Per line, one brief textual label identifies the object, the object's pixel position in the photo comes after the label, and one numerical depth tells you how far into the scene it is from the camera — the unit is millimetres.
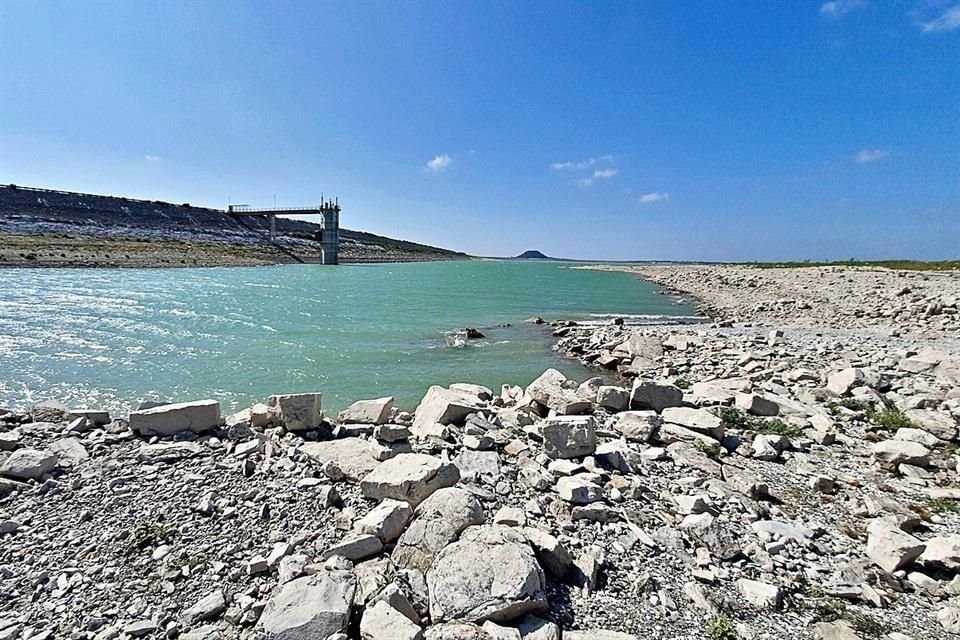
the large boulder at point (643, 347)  13682
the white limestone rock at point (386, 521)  3684
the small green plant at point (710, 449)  5750
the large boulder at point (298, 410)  6316
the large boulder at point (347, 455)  4926
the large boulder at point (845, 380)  8523
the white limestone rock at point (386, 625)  2646
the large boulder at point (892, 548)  3574
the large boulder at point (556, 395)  7156
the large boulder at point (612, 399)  7602
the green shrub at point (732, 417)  6914
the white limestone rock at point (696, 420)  6199
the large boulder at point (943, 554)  3486
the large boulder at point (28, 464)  4574
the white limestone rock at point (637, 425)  6176
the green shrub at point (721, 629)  2914
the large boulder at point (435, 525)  3410
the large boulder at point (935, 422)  6324
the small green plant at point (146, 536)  3732
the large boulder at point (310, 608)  2750
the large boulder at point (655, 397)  7586
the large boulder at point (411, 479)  4207
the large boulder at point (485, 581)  2830
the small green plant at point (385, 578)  3055
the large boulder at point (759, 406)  7344
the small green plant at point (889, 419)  6805
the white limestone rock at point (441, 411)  6809
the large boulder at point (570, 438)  5441
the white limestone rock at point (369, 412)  6926
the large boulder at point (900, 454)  5508
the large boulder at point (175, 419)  5902
